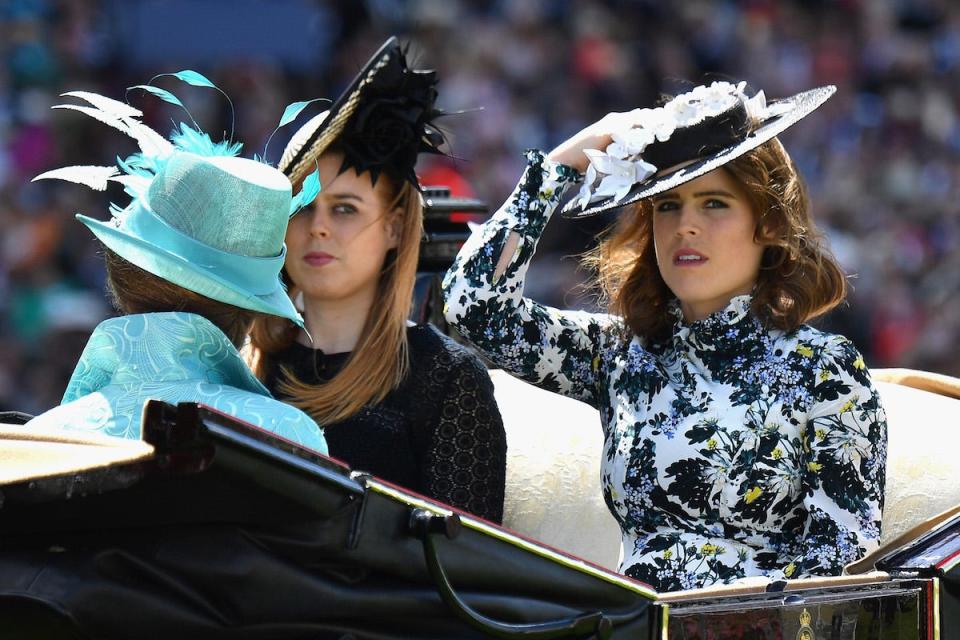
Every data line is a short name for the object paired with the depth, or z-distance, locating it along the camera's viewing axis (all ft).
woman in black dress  42.80
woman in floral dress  41.94
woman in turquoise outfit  40.69
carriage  40.08
